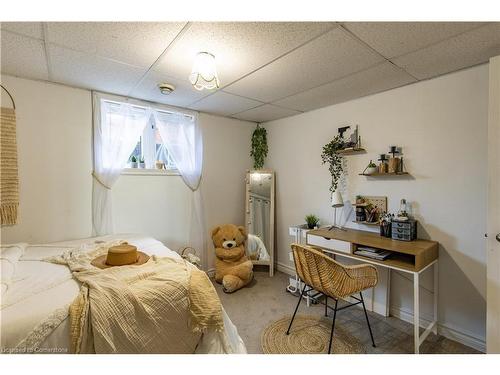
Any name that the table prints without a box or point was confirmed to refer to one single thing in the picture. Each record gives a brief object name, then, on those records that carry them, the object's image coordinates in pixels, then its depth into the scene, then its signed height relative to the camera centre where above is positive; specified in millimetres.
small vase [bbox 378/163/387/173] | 2262 +144
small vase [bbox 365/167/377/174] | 2324 +128
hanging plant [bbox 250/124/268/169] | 3568 +570
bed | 996 -582
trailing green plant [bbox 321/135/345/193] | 2681 +289
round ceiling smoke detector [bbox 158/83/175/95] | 2168 +907
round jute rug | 1805 -1284
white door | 1436 -177
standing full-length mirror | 3365 -467
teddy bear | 2835 -909
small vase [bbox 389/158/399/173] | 2186 +161
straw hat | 1576 -507
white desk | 1725 -587
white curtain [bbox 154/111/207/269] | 2842 +369
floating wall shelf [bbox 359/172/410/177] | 2146 +83
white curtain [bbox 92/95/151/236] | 2365 +375
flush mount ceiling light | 1585 +802
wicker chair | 1747 -713
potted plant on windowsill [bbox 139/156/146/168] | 2733 +243
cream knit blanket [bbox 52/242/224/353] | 1117 -666
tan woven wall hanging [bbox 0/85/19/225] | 1860 +122
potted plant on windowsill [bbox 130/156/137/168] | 2660 +248
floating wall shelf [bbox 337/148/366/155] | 2482 +349
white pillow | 1252 -492
